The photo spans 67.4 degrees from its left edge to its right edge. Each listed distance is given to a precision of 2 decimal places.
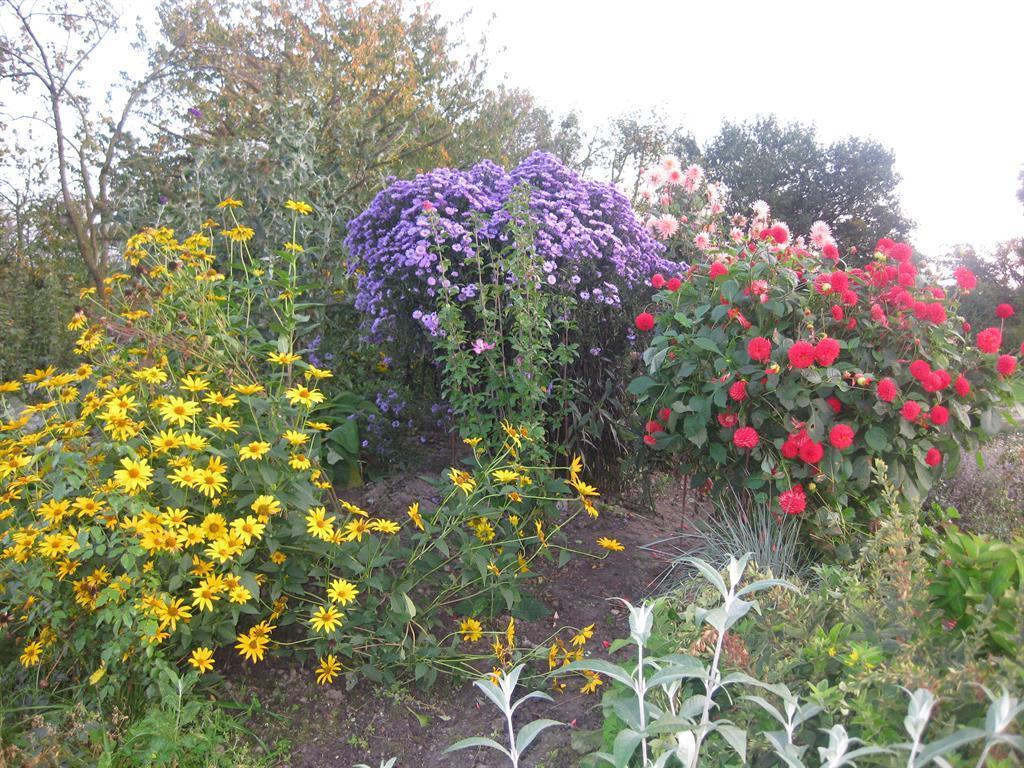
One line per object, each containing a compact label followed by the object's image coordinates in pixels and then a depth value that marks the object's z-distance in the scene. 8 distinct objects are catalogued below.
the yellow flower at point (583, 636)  2.40
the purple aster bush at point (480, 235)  3.52
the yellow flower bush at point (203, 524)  2.13
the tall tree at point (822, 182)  12.89
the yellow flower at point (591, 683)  2.23
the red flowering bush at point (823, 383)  2.82
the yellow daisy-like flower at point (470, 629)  2.54
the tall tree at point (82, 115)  8.42
